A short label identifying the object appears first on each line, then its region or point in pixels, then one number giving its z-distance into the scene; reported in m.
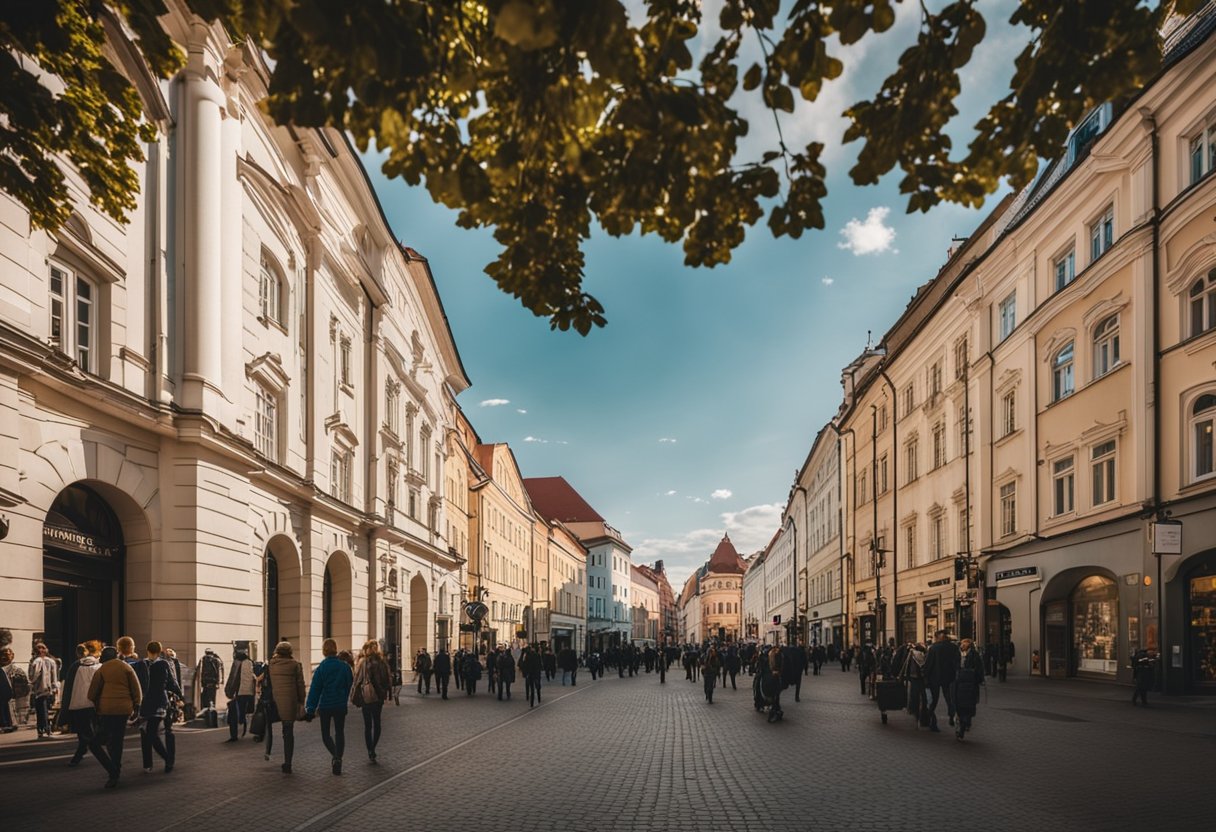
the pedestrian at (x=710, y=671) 26.47
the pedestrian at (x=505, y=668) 28.69
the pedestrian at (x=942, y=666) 16.39
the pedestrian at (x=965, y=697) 15.66
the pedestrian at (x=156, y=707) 12.20
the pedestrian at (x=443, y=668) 29.57
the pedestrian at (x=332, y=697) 12.52
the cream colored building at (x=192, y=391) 15.64
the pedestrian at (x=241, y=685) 16.80
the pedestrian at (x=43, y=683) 14.75
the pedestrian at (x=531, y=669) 26.62
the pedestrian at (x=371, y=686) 13.30
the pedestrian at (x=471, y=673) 31.55
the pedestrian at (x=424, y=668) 31.55
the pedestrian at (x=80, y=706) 12.97
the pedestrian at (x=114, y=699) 11.31
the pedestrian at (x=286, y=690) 12.66
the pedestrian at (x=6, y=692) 13.92
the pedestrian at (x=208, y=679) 18.84
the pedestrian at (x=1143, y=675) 21.08
